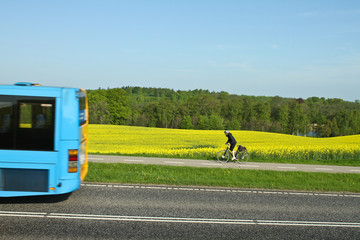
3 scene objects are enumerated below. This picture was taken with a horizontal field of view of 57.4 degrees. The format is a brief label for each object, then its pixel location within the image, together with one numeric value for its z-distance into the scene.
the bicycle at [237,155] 17.05
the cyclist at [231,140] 16.29
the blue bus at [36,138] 7.43
